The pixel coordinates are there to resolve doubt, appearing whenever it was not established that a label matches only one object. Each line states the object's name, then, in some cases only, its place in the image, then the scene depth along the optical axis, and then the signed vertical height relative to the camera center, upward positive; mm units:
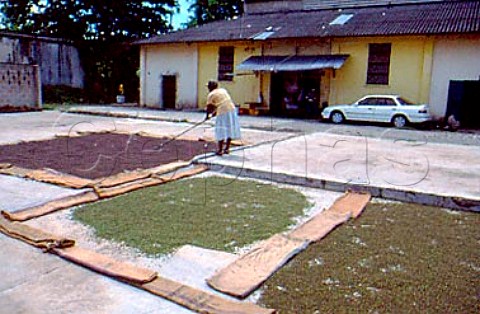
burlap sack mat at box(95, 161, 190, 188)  5891 -1175
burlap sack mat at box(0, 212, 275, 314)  2939 -1343
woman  8170 -328
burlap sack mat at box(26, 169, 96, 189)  5770 -1201
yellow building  16266 +1816
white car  15070 -306
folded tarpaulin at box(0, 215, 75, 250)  3814 -1311
